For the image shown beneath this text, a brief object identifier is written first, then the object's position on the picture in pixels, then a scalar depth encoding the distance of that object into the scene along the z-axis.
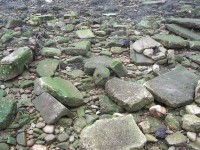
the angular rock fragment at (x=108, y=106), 2.85
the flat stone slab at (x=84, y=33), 4.29
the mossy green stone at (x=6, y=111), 2.64
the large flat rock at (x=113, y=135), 2.35
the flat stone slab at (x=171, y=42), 3.90
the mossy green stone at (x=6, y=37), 4.18
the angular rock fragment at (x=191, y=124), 2.57
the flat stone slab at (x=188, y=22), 4.38
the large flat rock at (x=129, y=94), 2.81
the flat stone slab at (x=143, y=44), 3.78
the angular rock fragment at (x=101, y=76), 3.15
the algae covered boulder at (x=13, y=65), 3.24
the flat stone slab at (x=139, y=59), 3.60
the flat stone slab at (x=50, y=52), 3.76
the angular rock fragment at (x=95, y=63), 3.37
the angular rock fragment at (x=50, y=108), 2.70
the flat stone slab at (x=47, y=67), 3.36
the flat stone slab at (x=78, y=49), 3.77
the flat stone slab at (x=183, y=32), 4.18
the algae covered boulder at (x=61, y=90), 2.86
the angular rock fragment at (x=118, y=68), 3.31
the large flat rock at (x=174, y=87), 2.88
